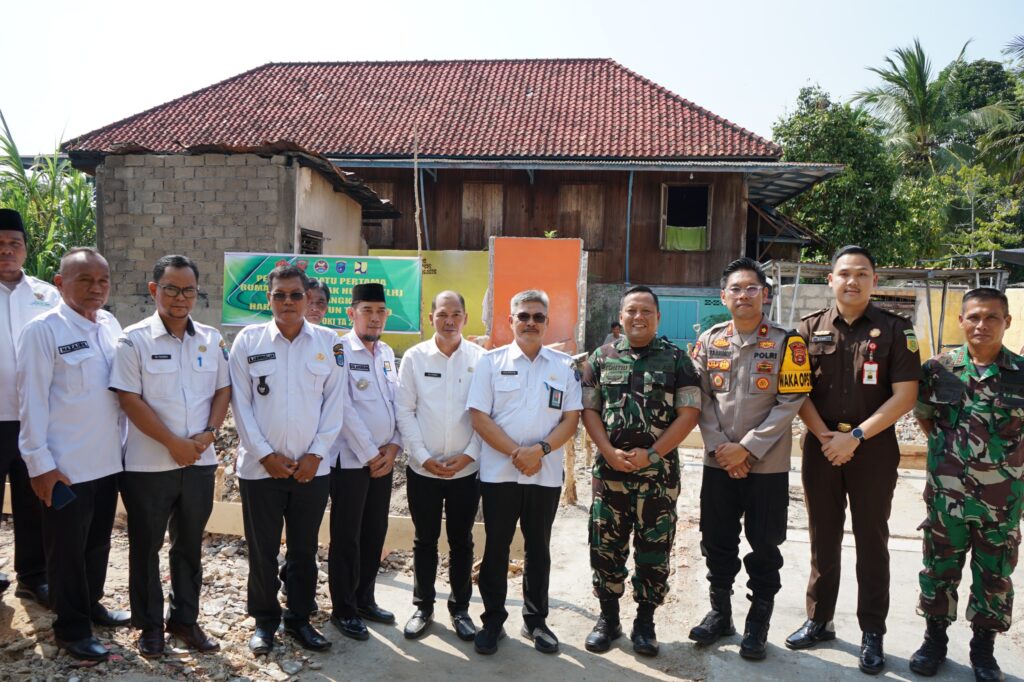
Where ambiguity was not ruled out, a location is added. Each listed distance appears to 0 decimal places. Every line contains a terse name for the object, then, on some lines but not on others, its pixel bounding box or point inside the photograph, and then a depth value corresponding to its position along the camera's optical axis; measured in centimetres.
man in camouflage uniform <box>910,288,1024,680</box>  341
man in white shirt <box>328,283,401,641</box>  387
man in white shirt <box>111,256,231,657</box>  338
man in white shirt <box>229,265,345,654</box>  356
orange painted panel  1098
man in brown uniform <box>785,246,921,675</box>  354
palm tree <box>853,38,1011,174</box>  2842
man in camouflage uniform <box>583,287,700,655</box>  364
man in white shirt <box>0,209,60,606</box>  363
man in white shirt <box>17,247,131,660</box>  324
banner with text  903
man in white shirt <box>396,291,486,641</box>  386
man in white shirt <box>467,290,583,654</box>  369
